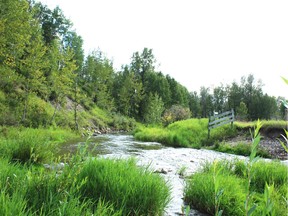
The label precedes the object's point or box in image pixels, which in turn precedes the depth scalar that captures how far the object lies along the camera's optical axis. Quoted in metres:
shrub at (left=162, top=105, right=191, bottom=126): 43.38
